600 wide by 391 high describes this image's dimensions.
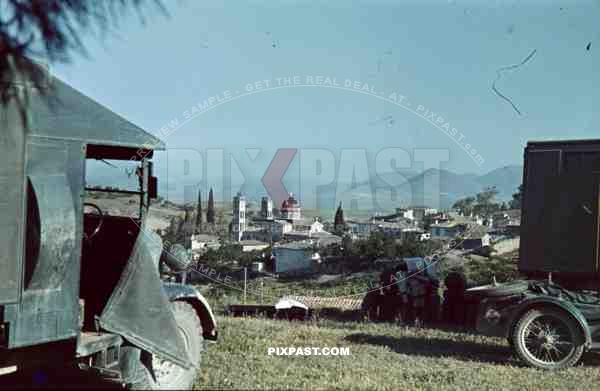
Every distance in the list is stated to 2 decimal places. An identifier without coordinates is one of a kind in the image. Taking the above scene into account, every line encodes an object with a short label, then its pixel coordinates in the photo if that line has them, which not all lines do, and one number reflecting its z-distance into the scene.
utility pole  15.64
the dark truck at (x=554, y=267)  8.15
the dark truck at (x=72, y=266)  5.13
